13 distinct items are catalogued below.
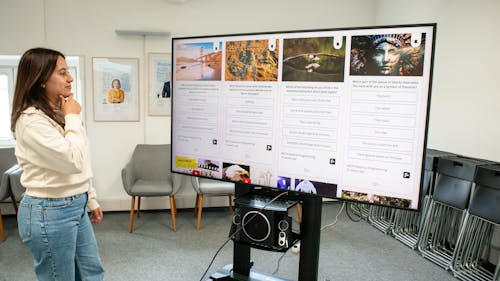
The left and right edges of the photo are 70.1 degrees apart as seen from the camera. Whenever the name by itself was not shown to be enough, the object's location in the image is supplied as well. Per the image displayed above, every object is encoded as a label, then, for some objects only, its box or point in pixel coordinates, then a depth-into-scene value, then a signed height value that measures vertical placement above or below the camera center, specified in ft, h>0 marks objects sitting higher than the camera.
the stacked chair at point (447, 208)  9.14 -2.74
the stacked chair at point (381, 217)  11.99 -3.89
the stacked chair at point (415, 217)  10.30 -3.50
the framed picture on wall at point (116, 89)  13.19 +0.35
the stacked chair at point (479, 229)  8.24 -2.98
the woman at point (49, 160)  4.72 -0.86
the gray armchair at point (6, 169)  10.81 -2.46
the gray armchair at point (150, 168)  12.20 -2.54
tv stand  6.19 -2.29
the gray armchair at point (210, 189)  11.94 -2.93
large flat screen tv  5.00 -0.08
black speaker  5.78 -2.00
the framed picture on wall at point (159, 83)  13.50 +0.61
